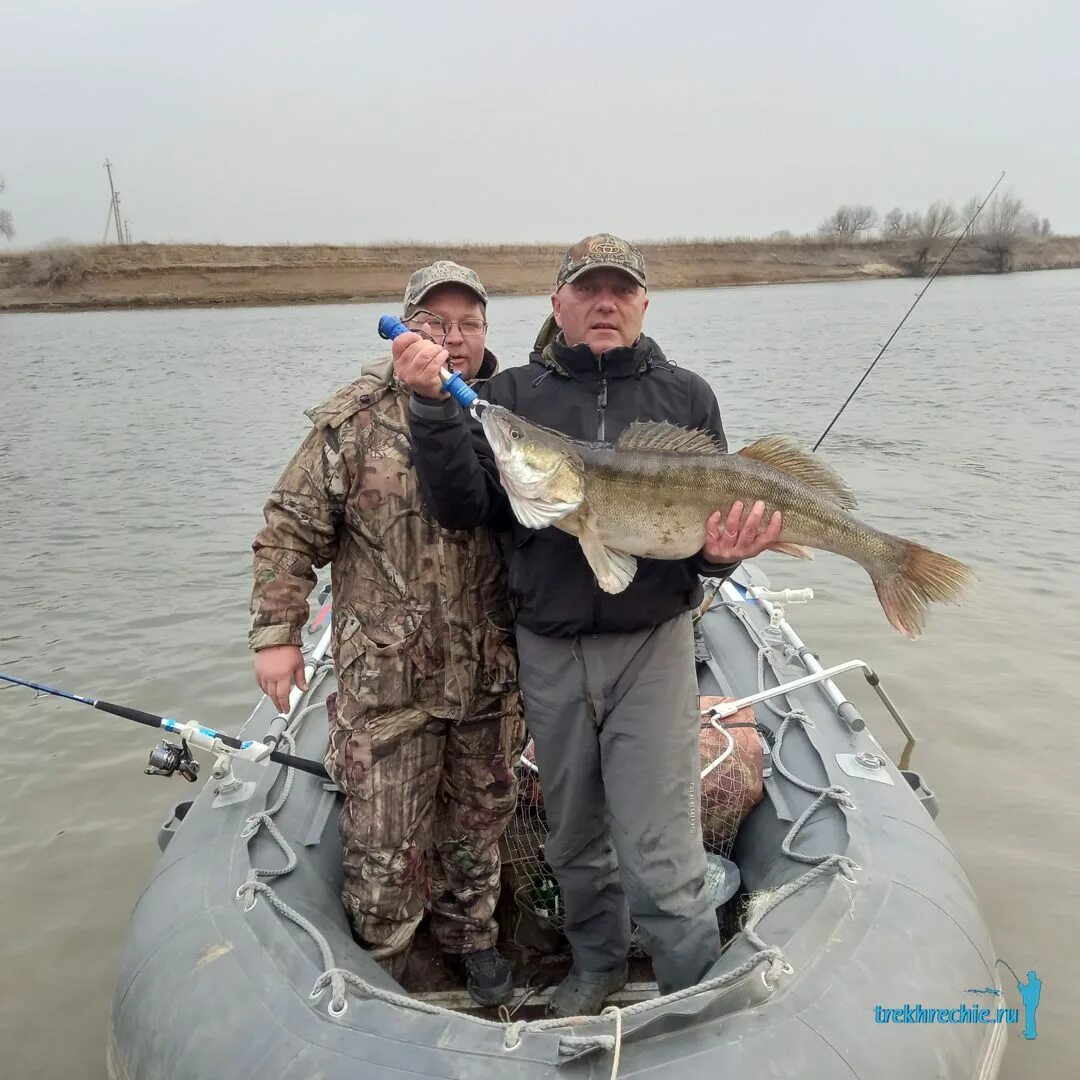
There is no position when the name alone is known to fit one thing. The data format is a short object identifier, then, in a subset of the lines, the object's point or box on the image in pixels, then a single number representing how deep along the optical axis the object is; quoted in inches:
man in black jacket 105.8
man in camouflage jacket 112.8
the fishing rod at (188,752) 125.0
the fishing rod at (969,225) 214.6
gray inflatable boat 84.6
